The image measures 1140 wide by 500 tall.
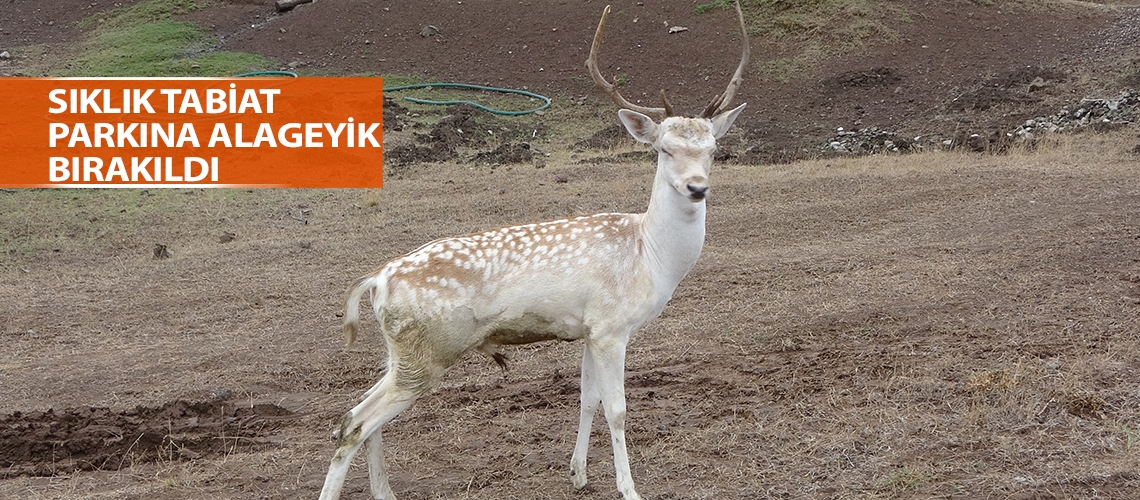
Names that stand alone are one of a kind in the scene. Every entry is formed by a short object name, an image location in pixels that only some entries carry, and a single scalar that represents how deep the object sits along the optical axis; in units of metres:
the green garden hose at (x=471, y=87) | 21.39
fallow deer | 5.18
